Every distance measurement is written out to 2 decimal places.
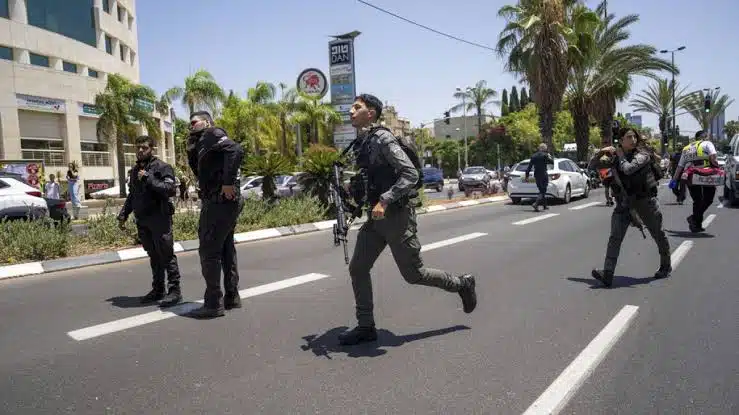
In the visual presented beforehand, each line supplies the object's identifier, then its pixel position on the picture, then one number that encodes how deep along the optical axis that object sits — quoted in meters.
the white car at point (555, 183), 16.97
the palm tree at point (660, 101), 46.38
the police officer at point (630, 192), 5.88
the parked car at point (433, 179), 33.44
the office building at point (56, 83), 28.19
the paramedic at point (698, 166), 9.51
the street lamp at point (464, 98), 55.39
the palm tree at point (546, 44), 23.14
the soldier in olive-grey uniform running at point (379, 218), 3.99
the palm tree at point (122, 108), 28.00
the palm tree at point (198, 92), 32.09
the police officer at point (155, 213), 5.45
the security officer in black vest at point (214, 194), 4.80
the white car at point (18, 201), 10.34
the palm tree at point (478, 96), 56.09
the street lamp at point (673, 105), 40.88
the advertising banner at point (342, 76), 20.16
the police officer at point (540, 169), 14.78
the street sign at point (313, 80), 22.23
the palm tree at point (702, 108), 50.85
